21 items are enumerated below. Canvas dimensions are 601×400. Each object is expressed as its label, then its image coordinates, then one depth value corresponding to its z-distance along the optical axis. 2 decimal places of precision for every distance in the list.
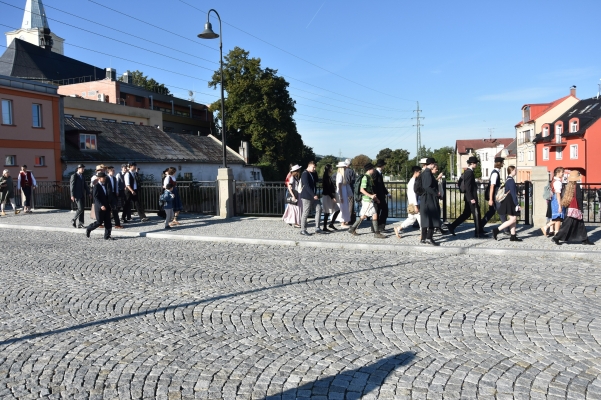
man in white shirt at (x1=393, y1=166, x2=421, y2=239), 12.10
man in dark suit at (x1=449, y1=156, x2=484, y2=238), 11.52
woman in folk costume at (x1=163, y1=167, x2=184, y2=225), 14.59
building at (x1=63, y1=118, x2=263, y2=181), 38.88
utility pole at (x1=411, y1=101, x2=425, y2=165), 77.19
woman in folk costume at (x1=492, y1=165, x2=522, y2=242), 11.17
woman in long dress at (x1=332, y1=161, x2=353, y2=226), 13.84
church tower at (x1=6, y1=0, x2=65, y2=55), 89.13
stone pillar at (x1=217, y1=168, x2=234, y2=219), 17.17
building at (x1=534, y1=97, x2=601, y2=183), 52.69
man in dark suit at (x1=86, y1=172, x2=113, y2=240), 12.46
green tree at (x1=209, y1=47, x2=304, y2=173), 55.06
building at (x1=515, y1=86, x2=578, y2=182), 62.88
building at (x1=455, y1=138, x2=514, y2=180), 100.94
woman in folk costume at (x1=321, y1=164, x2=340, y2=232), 13.60
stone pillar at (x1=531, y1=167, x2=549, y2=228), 13.34
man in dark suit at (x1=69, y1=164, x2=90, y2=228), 15.40
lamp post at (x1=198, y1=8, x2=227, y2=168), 18.55
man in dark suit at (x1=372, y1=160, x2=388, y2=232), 12.38
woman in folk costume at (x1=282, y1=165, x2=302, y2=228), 13.89
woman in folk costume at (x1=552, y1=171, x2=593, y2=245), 10.45
